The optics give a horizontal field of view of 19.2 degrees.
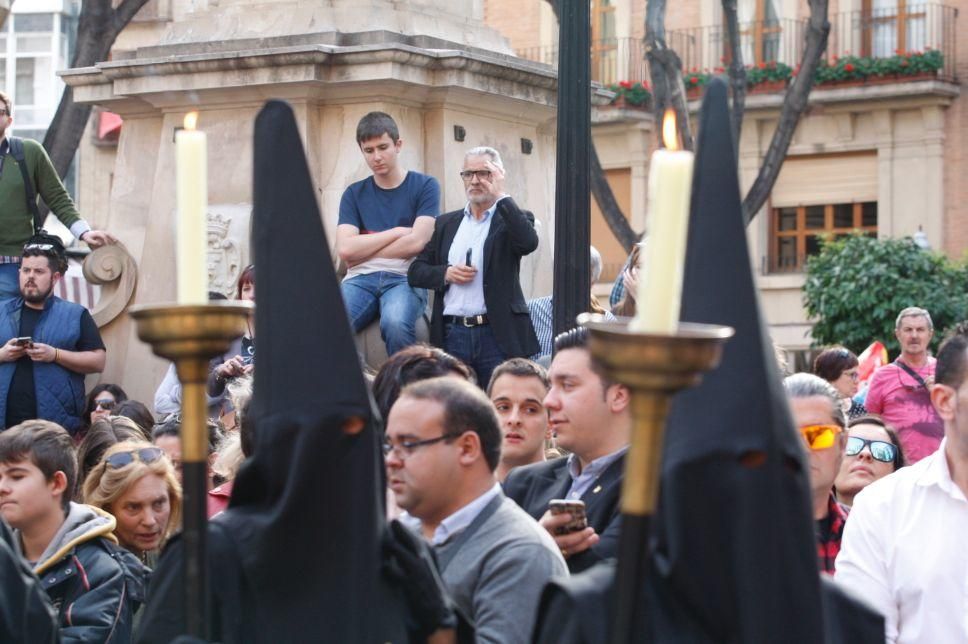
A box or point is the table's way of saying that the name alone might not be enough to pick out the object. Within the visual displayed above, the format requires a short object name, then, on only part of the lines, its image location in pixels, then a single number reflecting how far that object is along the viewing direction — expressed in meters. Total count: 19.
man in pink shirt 14.61
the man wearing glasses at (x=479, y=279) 11.95
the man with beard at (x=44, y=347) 12.88
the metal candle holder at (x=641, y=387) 3.08
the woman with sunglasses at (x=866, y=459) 10.29
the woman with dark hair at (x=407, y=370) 8.65
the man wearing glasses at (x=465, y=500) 6.41
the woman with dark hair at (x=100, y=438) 10.51
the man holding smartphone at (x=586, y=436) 7.54
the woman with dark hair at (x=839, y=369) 15.79
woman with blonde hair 9.50
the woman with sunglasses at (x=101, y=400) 13.34
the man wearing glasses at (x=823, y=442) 8.09
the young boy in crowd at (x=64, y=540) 8.01
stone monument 13.32
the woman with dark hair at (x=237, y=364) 12.10
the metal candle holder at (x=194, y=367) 3.50
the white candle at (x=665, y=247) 3.02
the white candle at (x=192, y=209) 3.38
